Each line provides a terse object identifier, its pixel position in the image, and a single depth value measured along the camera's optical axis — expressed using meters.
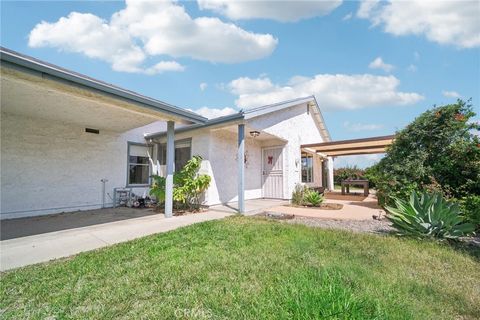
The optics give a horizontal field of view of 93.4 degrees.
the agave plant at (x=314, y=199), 10.02
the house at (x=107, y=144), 5.40
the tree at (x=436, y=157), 6.49
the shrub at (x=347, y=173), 20.86
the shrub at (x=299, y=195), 10.40
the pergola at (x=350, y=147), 10.02
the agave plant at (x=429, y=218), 4.60
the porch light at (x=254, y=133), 9.47
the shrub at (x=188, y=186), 8.41
